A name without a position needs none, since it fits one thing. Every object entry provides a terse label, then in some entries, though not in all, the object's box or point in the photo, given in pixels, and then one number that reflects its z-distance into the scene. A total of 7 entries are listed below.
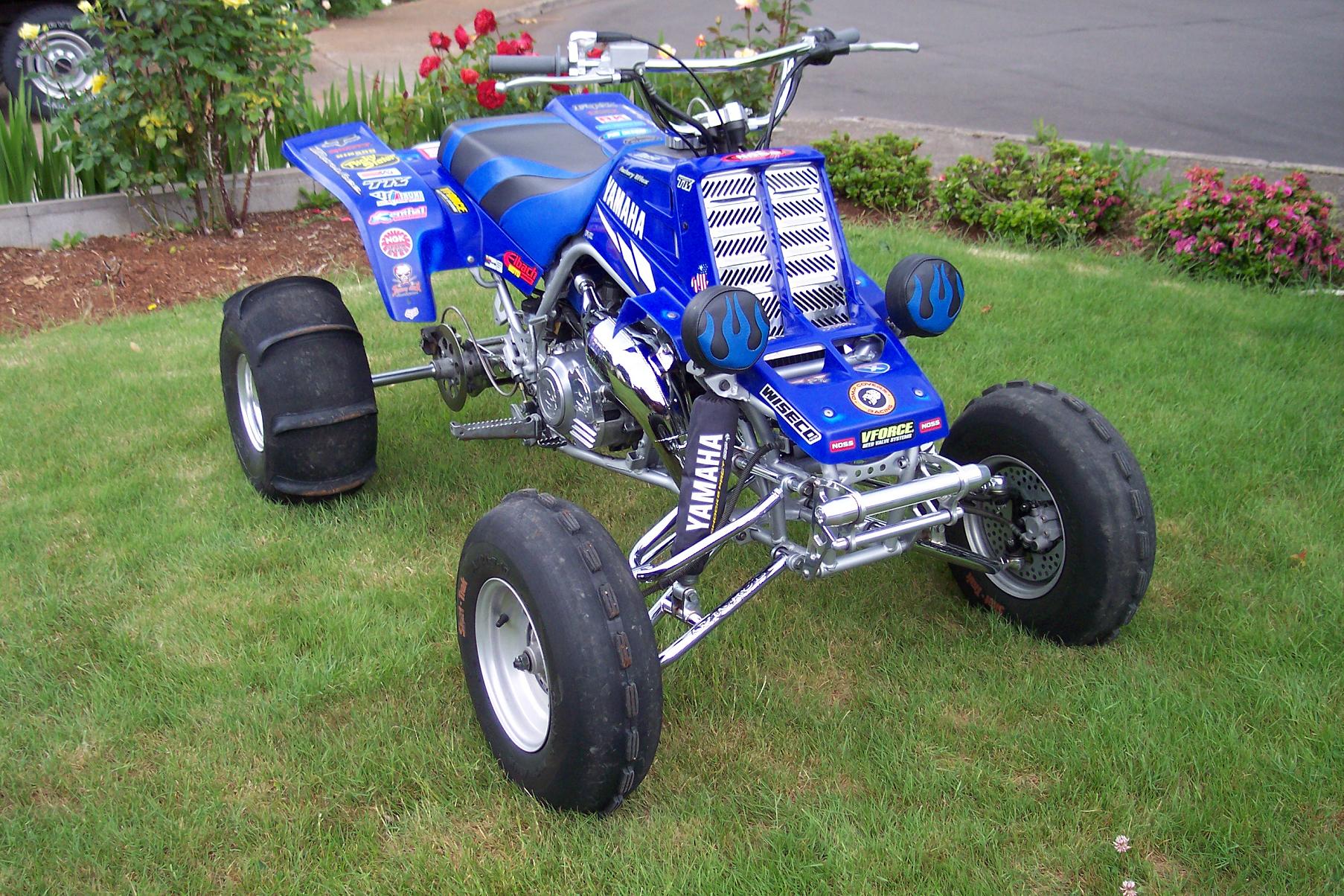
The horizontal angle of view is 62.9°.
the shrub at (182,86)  6.48
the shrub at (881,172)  7.68
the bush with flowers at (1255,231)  6.36
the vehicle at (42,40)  9.55
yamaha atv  2.71
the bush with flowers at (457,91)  7.43
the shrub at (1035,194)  7.04
